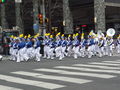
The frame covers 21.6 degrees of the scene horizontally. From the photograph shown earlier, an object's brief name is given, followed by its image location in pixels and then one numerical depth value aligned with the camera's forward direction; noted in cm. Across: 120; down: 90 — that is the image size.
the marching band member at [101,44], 2350
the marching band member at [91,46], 2222
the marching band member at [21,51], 2109
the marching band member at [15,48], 2191
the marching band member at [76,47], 2255
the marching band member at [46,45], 2311
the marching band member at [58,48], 2210
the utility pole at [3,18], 4896
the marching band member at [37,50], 2069
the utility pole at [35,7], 4088
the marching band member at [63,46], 2233
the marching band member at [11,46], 2266
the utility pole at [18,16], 4456
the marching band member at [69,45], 2350
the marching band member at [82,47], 2305
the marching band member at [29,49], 2117
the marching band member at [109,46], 2375
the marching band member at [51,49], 2247
